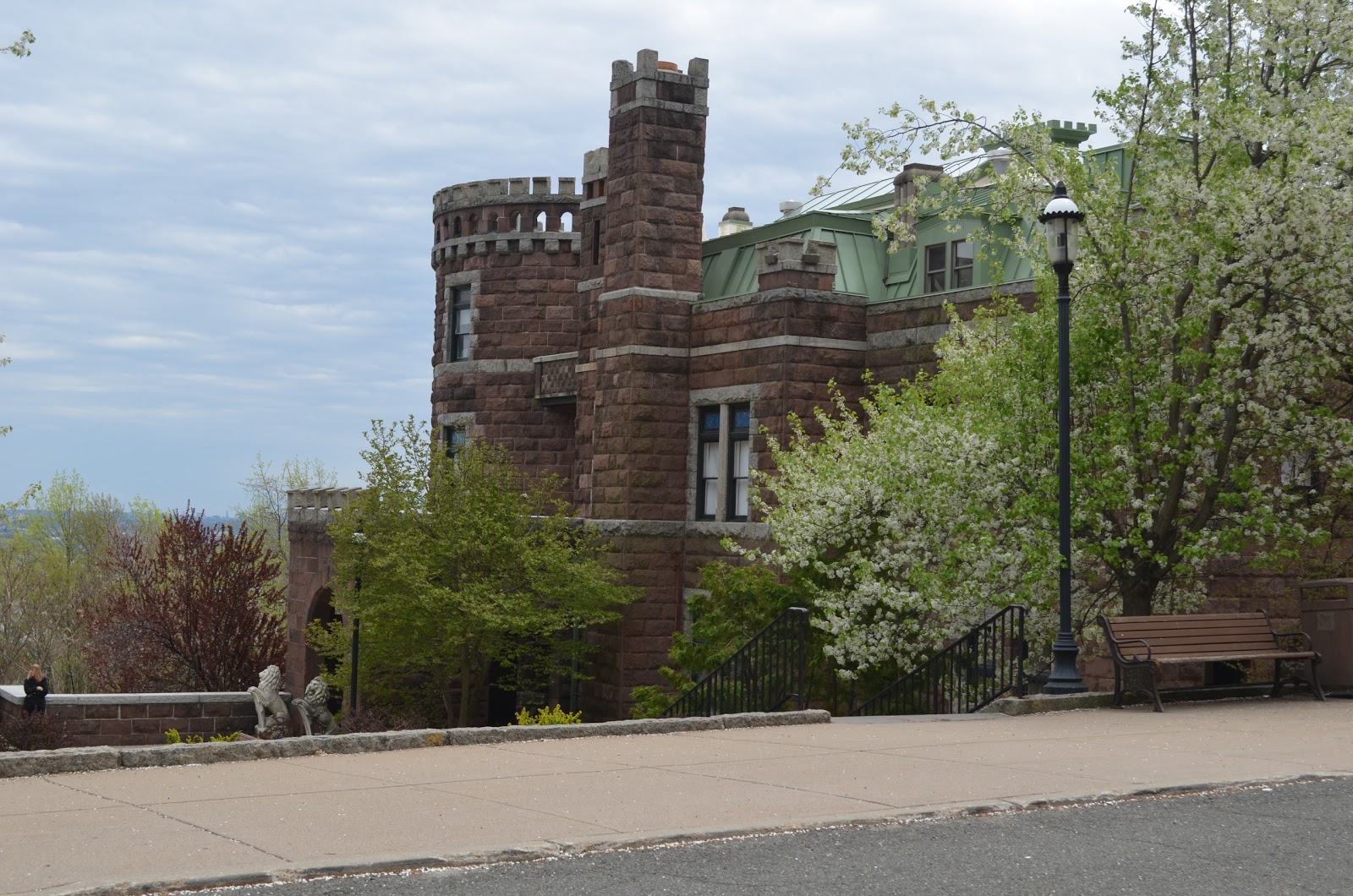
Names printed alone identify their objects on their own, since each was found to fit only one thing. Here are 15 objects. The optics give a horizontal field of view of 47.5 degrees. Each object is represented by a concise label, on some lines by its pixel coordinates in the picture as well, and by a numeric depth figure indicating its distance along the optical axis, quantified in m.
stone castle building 25.39
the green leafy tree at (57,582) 54.75
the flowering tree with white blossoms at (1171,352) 15.70
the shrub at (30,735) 21.44
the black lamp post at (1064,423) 14.96
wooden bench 14.53
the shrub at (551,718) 22.61
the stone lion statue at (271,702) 29.70
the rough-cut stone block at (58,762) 9.87
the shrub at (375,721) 25.56
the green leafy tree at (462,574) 26.05
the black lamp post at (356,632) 27.52
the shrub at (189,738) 27.44
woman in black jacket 26.13
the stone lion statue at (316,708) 30.53
